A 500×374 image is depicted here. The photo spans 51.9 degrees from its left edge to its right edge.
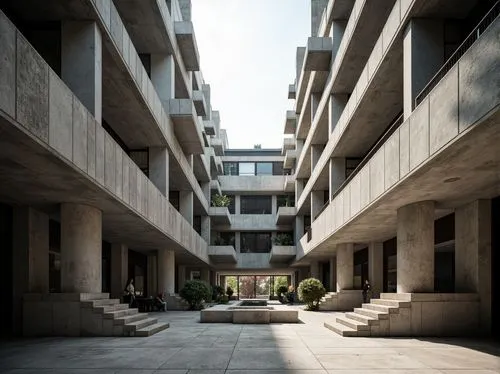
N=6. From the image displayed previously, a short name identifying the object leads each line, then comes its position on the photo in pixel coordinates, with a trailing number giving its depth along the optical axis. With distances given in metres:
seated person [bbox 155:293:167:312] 29.59
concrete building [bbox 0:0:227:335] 10.48
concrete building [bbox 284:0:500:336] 10.59
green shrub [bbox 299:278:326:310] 28.12
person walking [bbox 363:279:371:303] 28.61
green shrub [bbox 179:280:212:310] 29.50
